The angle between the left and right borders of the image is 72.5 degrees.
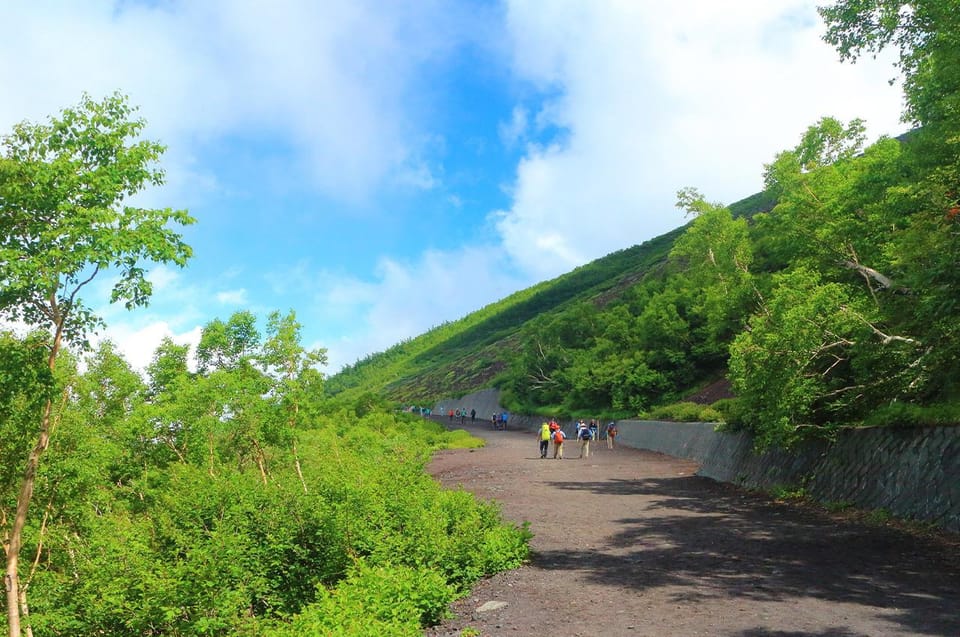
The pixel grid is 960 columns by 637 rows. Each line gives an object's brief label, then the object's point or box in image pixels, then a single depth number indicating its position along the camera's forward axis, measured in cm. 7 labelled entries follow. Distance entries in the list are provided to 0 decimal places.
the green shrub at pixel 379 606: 696
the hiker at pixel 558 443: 2983
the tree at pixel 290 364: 2334
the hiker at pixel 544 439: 3003
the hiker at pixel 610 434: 3716
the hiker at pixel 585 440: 3095
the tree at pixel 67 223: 1080
